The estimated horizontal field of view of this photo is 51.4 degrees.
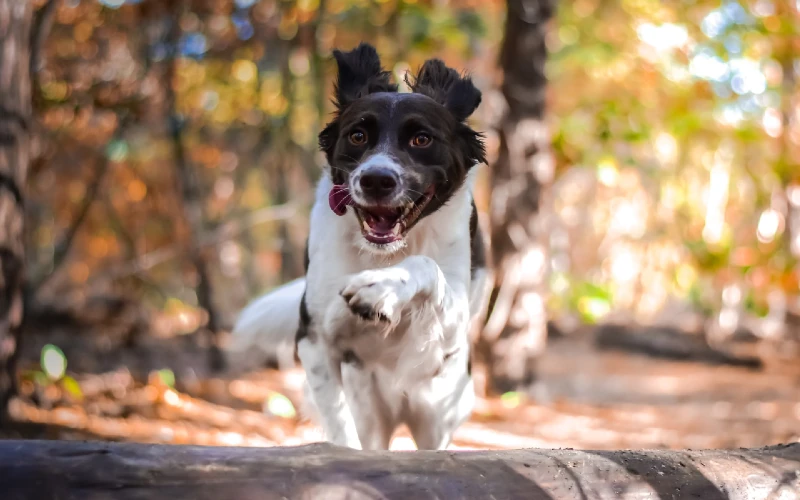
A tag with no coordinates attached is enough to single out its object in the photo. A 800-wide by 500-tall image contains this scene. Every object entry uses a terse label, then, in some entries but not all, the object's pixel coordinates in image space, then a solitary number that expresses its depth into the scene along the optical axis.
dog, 3.38
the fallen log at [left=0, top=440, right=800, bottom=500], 1.98
